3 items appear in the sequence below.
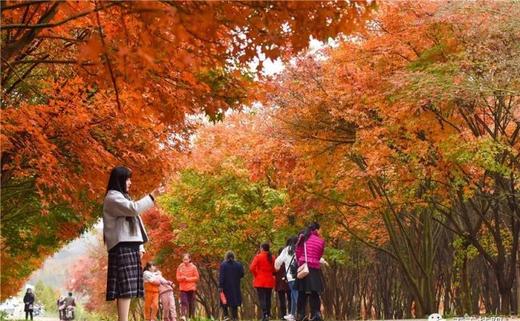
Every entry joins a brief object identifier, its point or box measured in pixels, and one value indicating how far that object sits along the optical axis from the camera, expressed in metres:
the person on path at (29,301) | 42.34
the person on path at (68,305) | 39.75
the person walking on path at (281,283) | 18.06
